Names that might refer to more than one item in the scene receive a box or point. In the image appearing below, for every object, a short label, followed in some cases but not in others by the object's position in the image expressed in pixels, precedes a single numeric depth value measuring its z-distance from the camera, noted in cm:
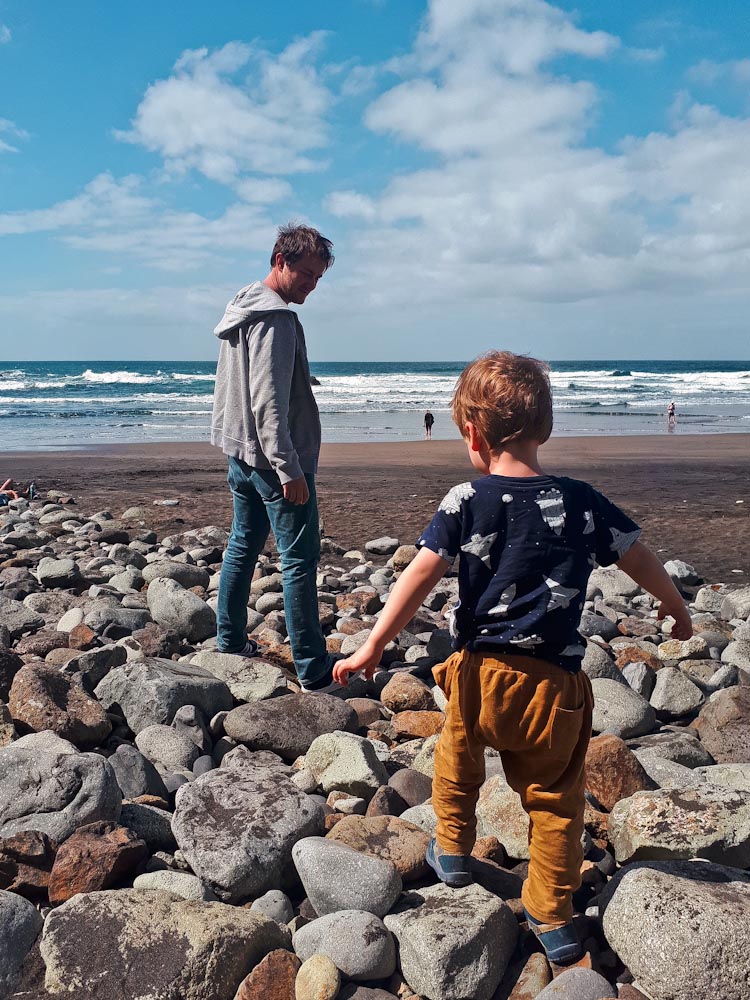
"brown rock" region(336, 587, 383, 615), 528
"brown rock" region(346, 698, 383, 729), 356
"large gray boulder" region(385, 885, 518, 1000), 196
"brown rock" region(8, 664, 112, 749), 309
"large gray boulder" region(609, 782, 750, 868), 230
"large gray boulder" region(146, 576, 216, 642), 456
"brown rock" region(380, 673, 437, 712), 362
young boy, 213
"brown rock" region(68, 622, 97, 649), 418
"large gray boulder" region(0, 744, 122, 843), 242
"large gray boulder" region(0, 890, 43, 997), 195
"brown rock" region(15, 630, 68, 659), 409
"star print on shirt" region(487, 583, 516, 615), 215
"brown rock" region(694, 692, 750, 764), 316
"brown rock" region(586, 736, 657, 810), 272
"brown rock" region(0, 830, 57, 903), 225
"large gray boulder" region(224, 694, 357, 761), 318
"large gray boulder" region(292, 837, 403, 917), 216
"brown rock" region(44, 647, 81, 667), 389
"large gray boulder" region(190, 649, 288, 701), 367
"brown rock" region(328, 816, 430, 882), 236
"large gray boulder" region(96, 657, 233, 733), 329
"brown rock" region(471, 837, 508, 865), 244
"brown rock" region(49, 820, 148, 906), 223
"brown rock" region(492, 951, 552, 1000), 200
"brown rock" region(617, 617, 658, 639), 490
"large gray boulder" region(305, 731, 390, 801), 282
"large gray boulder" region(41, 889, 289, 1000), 190
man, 353
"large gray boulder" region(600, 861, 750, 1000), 185
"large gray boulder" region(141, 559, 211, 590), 575
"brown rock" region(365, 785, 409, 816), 269
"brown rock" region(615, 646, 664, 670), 410
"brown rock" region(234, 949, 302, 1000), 192
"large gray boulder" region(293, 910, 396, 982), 199
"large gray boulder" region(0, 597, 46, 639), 450
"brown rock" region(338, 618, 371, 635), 474
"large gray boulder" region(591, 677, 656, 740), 329
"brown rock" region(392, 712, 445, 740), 339
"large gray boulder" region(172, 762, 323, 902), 229
